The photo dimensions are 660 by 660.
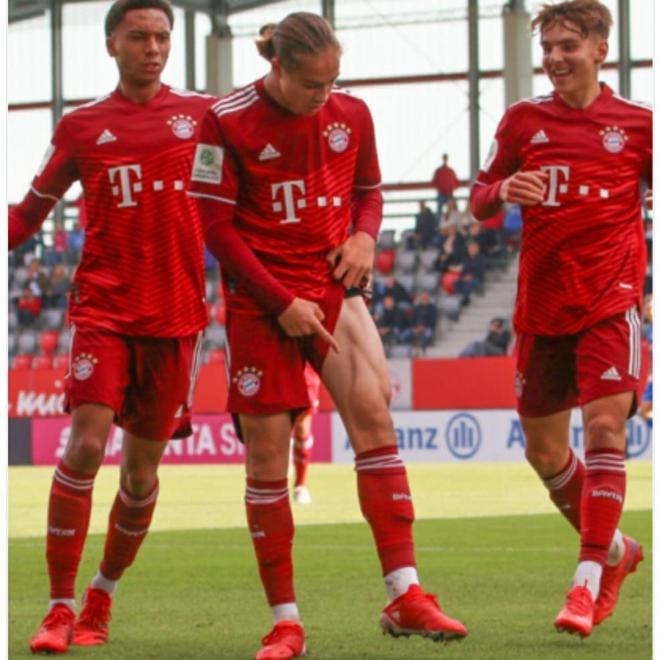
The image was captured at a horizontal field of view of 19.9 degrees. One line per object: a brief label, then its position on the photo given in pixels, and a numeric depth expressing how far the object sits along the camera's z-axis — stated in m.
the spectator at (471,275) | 29.75
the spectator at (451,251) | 30.09
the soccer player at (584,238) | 6.64
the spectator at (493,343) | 26.39
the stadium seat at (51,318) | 32.66
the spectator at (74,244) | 33.25
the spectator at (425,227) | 31.31
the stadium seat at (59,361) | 30.30
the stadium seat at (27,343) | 32.44
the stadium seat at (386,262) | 31.02
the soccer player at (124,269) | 6.61
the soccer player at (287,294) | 6.03
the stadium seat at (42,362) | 31.08
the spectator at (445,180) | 33.25
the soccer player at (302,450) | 15.44
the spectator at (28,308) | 32.62
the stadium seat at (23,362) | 31.52
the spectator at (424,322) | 28.59
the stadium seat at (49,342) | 32.03
